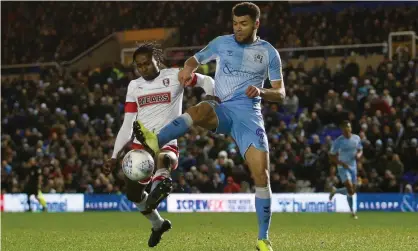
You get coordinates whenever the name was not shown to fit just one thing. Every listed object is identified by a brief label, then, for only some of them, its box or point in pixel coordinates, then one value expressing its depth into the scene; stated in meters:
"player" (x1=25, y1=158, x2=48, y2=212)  27.88
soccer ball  9.45
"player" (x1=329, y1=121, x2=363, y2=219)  22.28
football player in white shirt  10.91
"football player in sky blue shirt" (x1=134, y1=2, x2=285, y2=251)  9.41
